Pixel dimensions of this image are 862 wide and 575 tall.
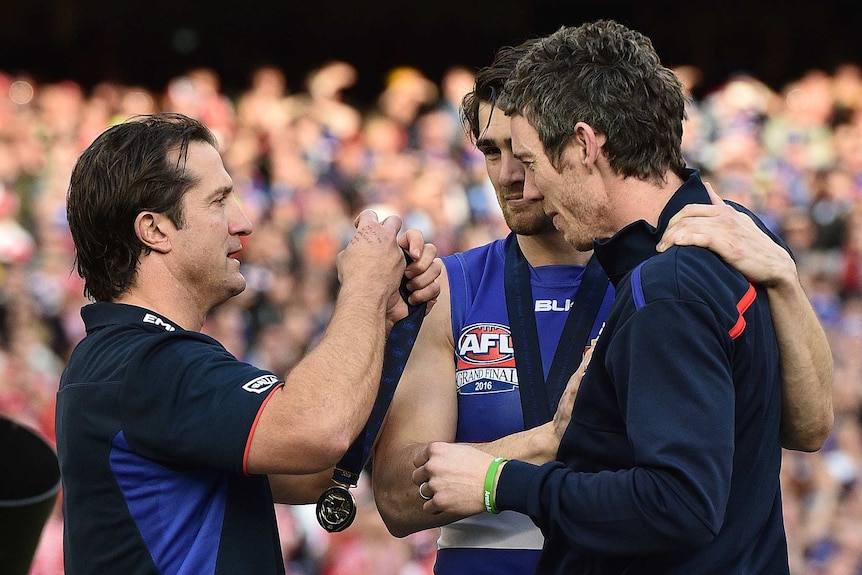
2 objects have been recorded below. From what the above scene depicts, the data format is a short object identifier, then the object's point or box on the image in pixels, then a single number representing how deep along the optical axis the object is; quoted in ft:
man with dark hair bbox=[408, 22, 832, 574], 13.46
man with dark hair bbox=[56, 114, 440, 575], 15.12
